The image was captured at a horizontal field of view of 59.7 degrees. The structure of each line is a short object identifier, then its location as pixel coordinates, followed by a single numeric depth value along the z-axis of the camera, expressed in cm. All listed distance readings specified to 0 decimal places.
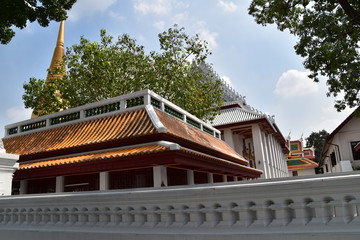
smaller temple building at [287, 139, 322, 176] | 5091
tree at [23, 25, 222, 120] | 2064
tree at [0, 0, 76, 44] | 885
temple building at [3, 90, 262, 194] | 975
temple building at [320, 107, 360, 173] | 2803
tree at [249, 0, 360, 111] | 1176
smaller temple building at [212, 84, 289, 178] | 2586
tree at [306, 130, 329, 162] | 8125
